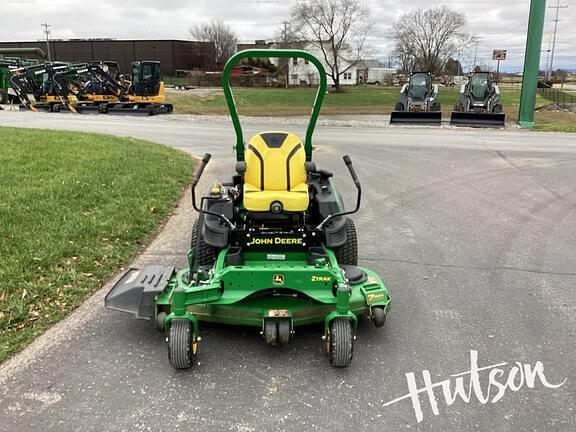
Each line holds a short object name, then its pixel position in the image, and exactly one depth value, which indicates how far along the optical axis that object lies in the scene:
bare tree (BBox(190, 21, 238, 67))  84.00
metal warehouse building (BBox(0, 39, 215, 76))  81.06
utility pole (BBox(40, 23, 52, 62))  77.86
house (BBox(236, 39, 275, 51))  86.26
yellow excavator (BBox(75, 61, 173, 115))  24.00
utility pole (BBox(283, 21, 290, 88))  53.84
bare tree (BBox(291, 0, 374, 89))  52.81
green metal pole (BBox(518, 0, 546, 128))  19.08
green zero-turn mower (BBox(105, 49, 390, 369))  3.19
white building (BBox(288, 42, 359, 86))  64.94
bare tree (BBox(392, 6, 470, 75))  63.44
